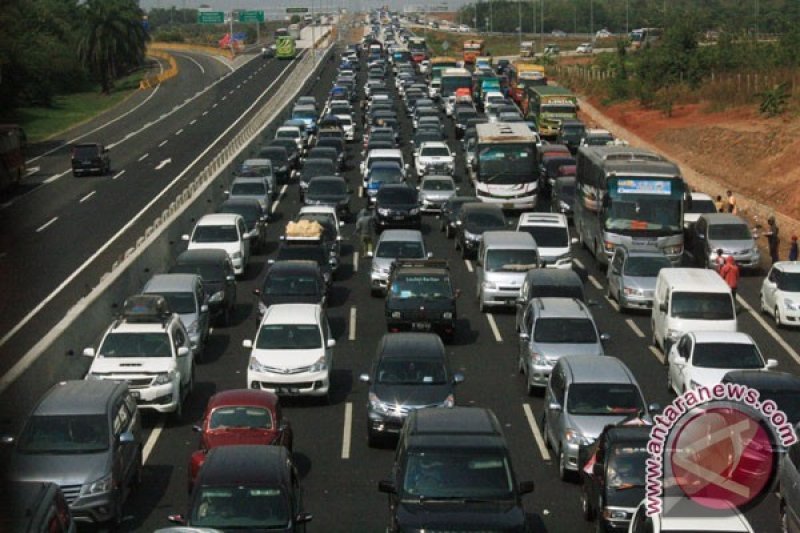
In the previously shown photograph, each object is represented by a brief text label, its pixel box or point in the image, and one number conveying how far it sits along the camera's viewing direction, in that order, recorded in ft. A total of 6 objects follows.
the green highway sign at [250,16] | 577.84
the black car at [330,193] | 157.91
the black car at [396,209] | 149.69
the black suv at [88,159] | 204.95
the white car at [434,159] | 190.29
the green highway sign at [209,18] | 540.11
